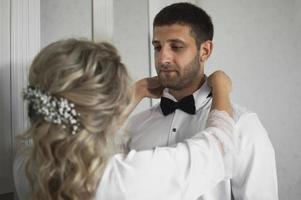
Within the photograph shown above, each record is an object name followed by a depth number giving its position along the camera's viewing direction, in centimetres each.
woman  83
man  124
